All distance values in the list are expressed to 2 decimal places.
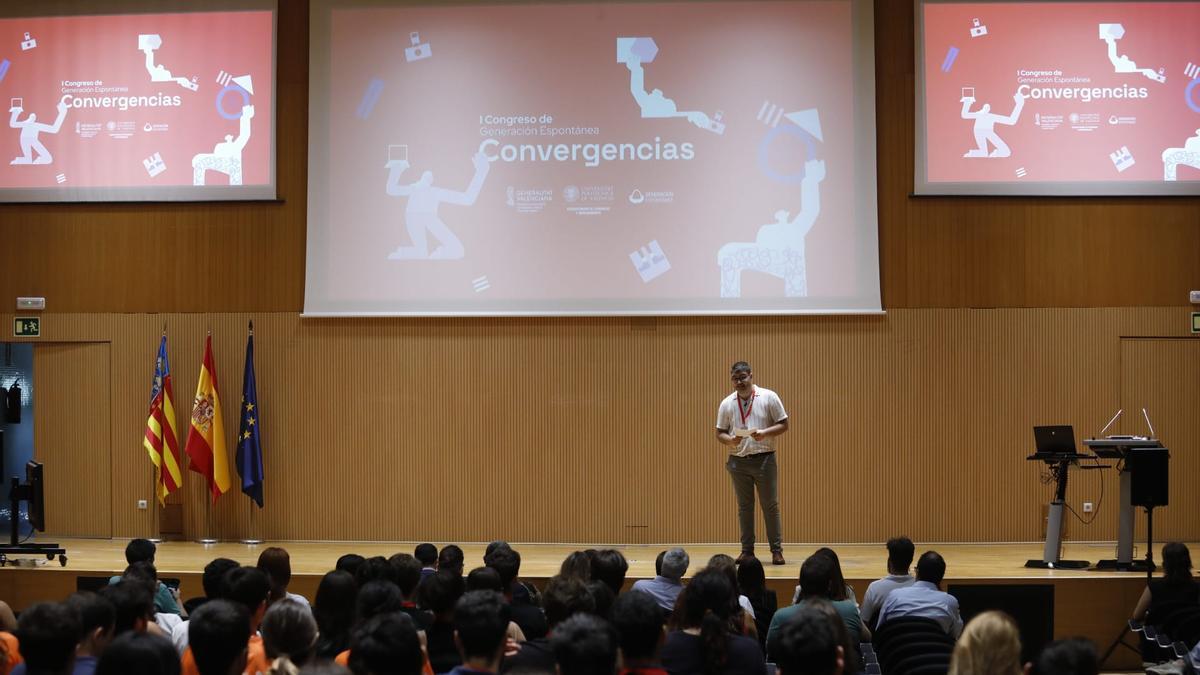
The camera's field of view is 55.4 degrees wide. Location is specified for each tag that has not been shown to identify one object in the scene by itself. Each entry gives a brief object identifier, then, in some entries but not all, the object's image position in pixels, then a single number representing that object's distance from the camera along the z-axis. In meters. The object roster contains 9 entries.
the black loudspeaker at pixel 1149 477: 7.92
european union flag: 10.19
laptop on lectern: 8.34
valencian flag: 10.24
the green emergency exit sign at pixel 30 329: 10.68
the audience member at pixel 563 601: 4.65
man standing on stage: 8.53
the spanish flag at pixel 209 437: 10.25
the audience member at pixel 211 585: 4.75
